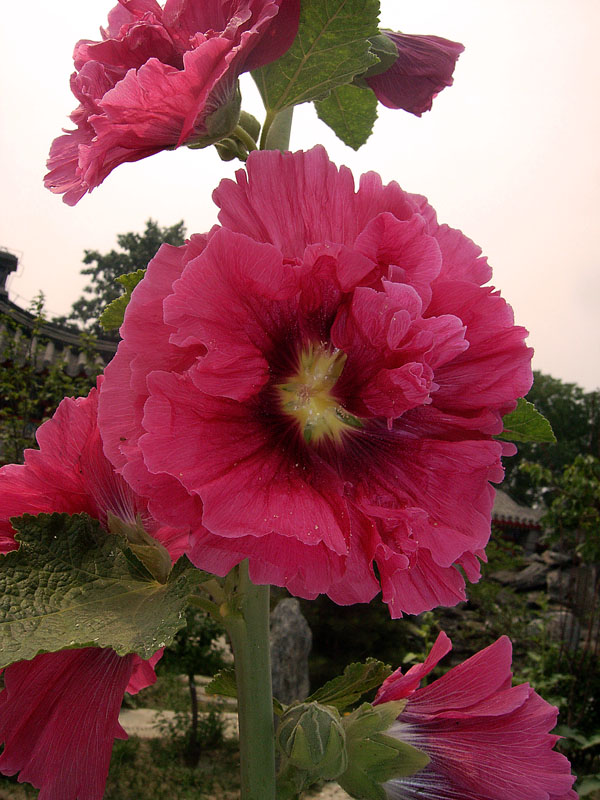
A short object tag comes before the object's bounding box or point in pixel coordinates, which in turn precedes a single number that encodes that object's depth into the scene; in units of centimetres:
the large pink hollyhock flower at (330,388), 15
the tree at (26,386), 445
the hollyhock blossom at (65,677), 18
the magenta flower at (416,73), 25
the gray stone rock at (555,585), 655
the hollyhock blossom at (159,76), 17
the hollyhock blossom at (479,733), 21
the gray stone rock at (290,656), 433
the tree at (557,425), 2348
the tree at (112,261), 2051
